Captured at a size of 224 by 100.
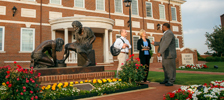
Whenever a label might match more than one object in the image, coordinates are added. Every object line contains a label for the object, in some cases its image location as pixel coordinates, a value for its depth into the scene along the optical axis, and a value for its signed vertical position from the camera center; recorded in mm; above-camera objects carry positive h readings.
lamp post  9086 +2935
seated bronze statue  5342 +452
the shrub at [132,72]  4801 -496
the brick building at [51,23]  13422 +2985
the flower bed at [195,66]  12133 -846
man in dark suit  5336 +7
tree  29362 +2772
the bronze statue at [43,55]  4977 +33
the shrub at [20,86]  3031 -562
